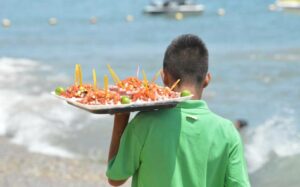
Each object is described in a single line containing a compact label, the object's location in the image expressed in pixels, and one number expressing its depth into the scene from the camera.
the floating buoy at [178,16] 43.81
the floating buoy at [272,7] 45.99
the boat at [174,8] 44.47
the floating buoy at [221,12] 47.61
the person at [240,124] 11.63
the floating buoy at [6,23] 40.08
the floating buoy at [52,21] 42.34
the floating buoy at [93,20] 43.47
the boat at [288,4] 40.94
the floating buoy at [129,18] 44.56
